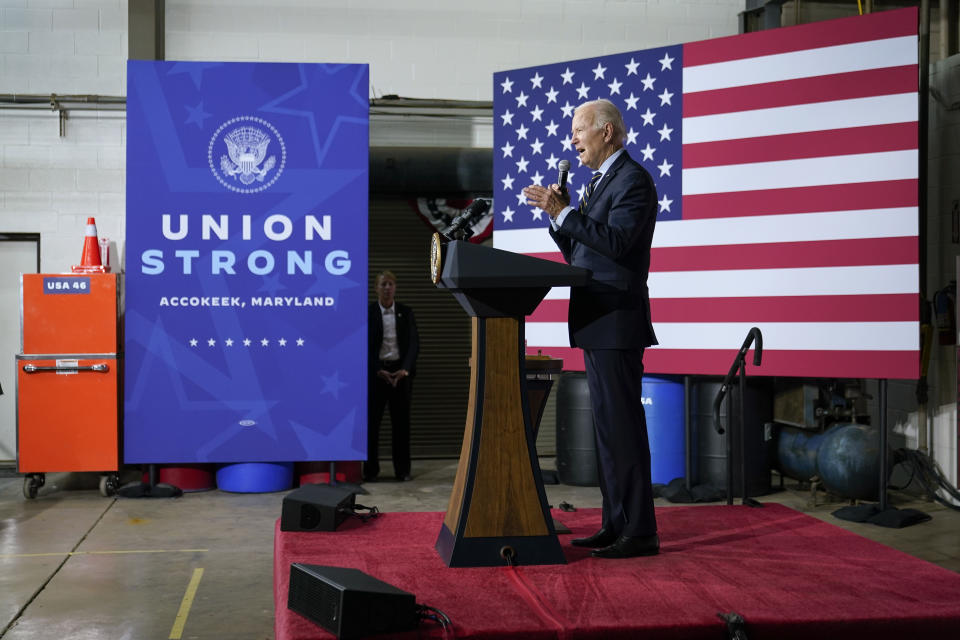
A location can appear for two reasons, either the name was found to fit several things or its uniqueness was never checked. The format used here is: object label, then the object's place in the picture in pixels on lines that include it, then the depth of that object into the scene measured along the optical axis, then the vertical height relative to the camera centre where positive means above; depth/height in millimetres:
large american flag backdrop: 5578 +863
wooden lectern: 3117 -410
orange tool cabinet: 6434 -329
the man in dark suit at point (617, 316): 3205 +39
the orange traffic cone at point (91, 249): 6859 +565
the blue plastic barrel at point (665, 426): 6691 -685
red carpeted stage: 2613 -798
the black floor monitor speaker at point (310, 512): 3789 -730
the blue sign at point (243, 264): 6492 +434
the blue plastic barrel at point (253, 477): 6629 -1030
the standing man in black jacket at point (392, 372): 7297 -335
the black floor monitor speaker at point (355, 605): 2465 -723
